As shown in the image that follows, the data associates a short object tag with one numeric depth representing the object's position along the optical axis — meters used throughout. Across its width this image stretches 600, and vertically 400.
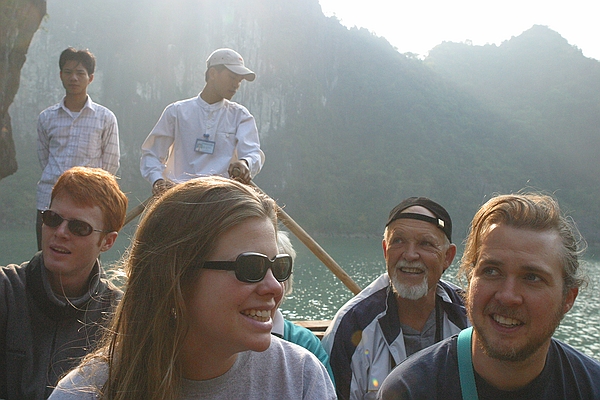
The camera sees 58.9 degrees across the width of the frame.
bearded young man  1.43
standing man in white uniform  3.63
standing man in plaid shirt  3.62
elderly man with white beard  2.23
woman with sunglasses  1.13
